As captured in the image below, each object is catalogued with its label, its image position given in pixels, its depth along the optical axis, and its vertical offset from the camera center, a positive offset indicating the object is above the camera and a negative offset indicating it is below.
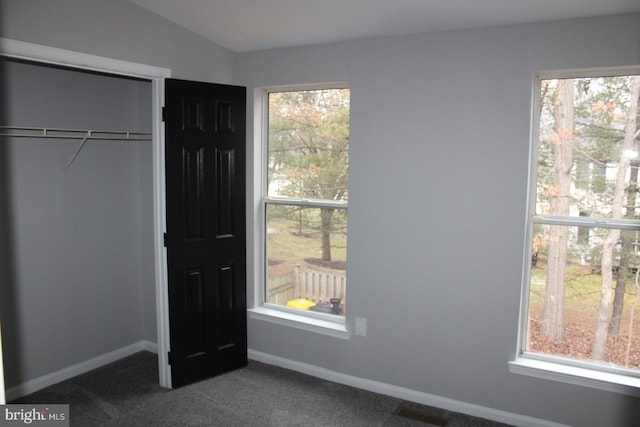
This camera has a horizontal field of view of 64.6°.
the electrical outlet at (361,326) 3.57 -1.09
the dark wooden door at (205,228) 3.46 -0.42
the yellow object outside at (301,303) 3.97 -1.05
